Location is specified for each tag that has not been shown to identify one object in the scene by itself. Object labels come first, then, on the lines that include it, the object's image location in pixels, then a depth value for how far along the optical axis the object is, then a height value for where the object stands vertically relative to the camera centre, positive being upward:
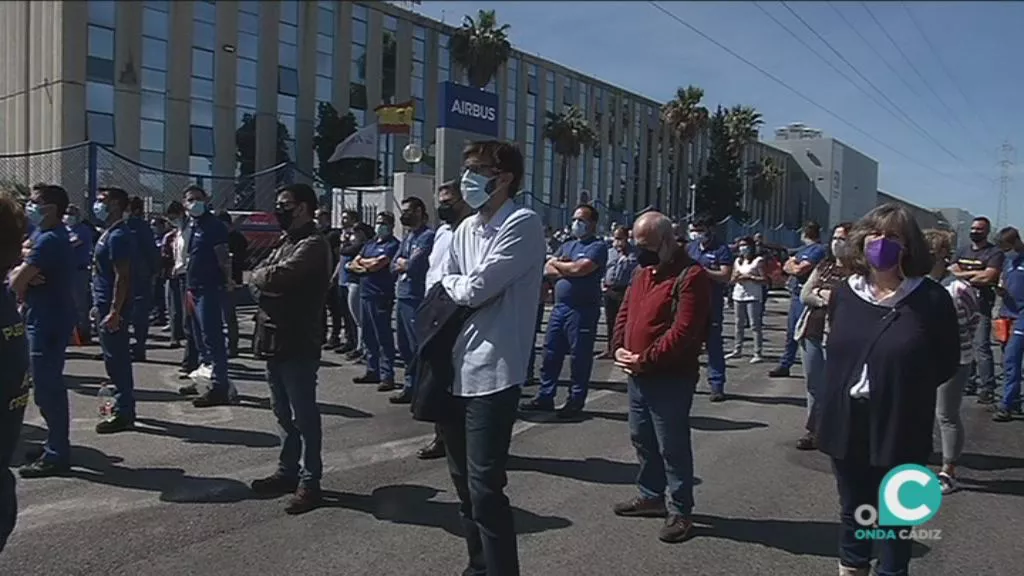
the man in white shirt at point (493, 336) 3.46 -0.34
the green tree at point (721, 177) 61.34 +6.34
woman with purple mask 3.51 -0.44
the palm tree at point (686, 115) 55.12 +9.89
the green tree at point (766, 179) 67.81 +6.96
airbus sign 16.80 +3.05
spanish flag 17.73 +2.99
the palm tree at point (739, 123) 62.12 +10.49
